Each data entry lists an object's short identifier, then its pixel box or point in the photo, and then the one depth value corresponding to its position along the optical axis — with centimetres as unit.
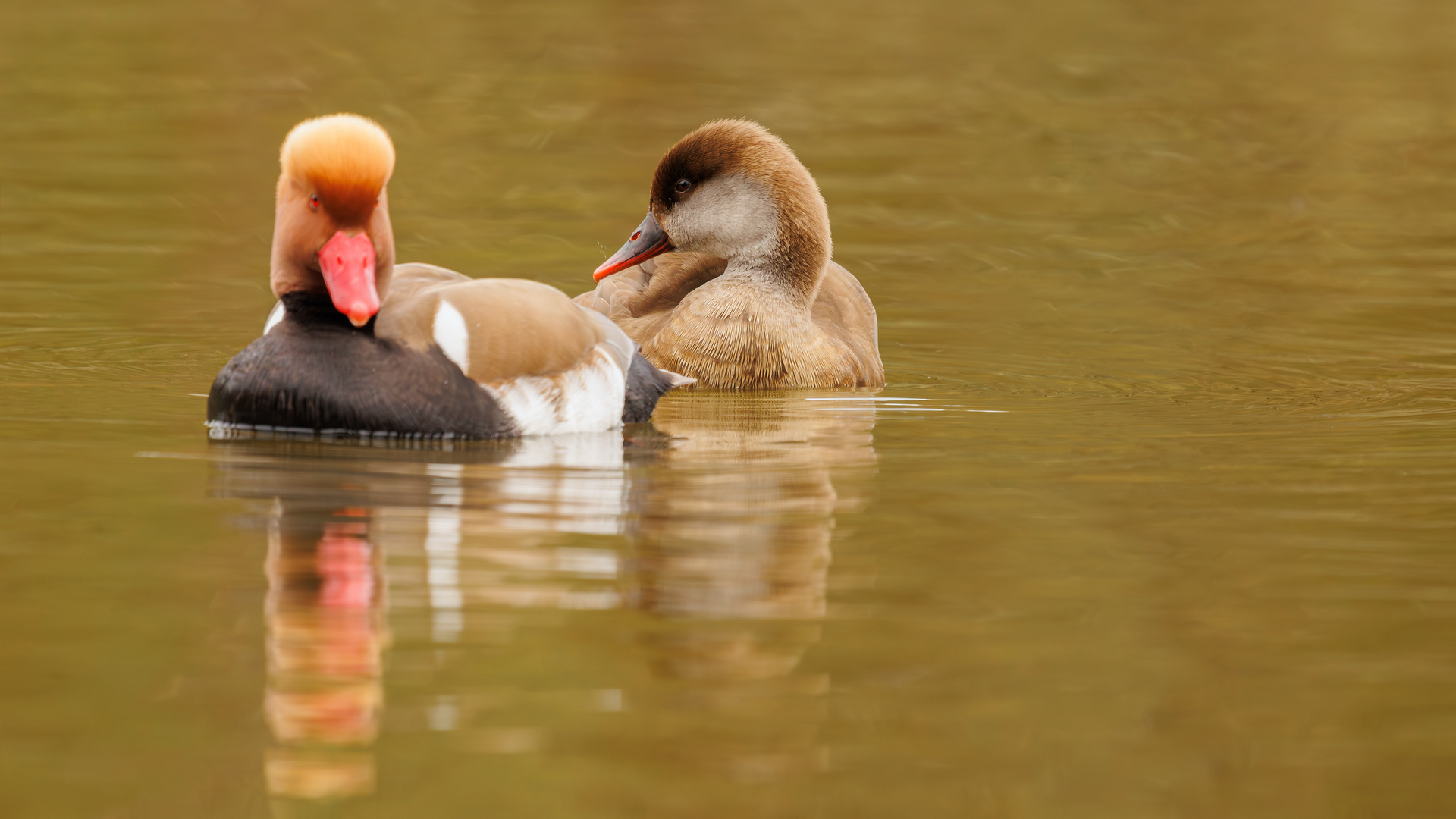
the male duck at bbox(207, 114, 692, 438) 1384
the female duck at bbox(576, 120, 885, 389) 1852
